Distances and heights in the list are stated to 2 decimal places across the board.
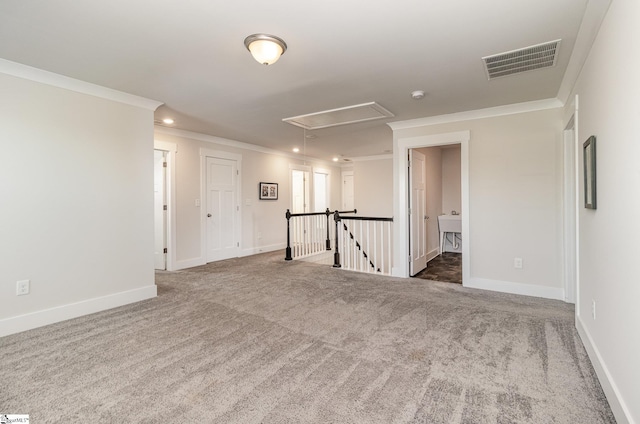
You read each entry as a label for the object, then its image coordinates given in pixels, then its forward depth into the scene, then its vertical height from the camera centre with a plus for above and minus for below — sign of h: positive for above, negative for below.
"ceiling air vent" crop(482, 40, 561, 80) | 2.45 +1.27
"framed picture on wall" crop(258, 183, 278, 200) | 6.74 +0.47
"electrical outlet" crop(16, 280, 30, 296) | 2.76 -0.66
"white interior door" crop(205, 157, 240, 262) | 5.70 +0.06
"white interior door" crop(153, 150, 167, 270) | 5.11 +0.12
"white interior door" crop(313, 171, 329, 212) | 9.01 +0.61
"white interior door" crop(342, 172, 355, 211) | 9.76 +0.65
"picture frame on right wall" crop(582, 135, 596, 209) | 2.05 +0.26
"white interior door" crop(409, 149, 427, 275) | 4.75 -0.03
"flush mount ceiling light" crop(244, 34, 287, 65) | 2.25 +1.21
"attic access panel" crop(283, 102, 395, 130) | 3.84 +1.28
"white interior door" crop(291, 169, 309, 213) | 8.14 +0.54
